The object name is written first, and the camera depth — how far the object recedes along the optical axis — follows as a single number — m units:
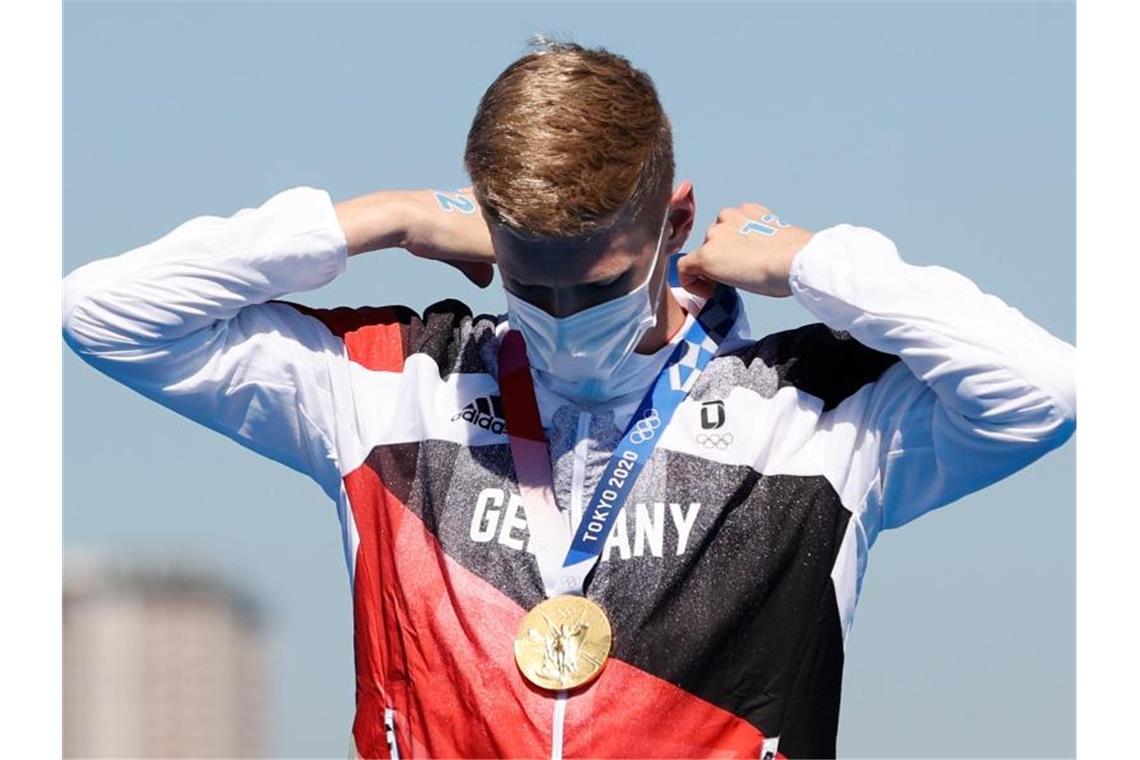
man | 13.97
